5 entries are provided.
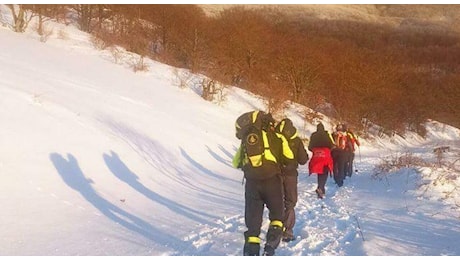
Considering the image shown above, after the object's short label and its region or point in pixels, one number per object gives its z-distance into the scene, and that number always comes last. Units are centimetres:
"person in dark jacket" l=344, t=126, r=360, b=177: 1313
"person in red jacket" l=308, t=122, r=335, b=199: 1063
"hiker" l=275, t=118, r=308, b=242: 640
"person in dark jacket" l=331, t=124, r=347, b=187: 1252
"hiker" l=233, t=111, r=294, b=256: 604
